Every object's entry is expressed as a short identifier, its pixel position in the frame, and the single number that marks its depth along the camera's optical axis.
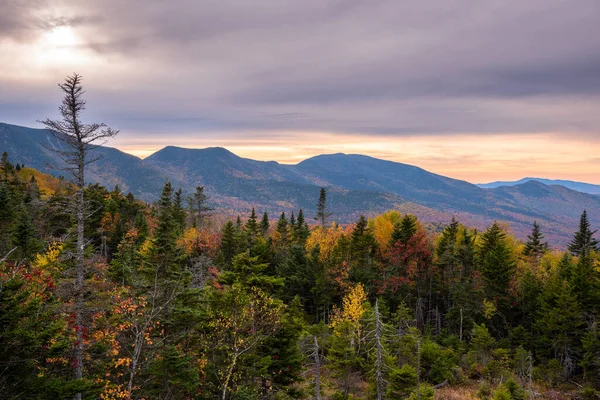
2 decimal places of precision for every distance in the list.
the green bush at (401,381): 28.44
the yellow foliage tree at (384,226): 73.95
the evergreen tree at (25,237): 43.84
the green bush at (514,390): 30.94
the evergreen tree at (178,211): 75.12
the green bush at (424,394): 26.42
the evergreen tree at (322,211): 84.79
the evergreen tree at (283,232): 75.81
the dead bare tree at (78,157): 16.53
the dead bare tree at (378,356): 22.71
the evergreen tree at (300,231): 74.04
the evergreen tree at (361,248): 58.95
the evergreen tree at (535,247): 63.81
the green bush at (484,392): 32.62
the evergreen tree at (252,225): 74.90
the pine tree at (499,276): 52.72
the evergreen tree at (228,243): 64.24
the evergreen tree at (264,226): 84.39
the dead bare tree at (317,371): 21.14
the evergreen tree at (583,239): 70.50
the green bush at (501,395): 26.94
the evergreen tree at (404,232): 58.97
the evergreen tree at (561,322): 41.69
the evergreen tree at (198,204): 81.50
